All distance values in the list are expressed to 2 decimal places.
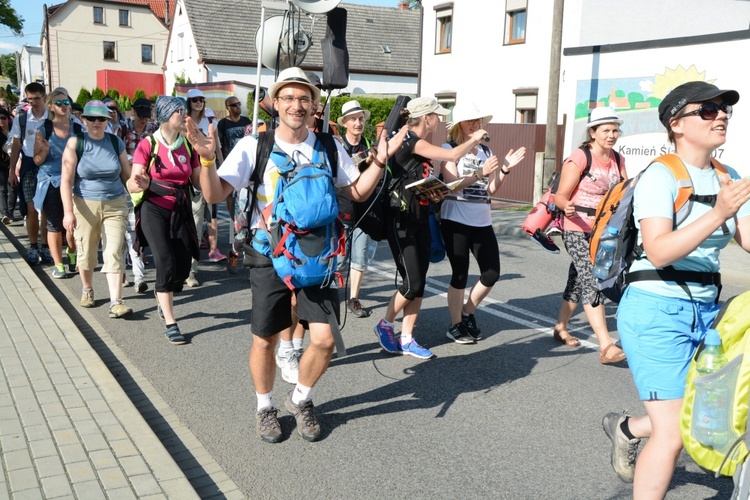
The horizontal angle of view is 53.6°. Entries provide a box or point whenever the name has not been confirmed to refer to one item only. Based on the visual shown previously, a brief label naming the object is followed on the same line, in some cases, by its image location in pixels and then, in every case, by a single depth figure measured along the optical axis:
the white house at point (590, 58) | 13.79
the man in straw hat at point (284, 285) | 3.85
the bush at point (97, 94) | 42.59
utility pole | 14.70
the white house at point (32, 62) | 81.12
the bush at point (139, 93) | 41.64
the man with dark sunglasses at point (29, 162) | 9.03
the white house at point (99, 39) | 60.41
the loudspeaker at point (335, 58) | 5.39
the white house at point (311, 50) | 38.97
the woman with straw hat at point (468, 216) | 5.78
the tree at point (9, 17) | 39.53
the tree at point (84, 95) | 43.41
